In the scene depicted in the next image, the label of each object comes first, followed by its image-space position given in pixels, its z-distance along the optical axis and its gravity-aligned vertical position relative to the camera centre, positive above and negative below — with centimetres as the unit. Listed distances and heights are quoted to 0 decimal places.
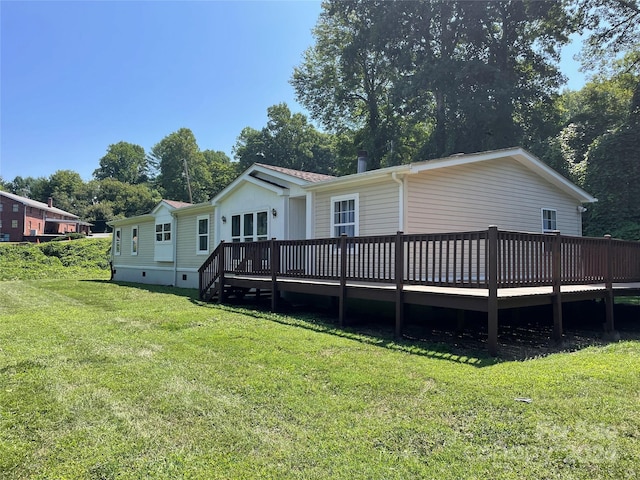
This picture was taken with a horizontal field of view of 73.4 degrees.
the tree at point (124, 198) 6234 +814
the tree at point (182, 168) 5703 +1134
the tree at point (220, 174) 5306 +1002
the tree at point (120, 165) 7844 +1607
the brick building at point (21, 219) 4953 +401
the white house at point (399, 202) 966 +134
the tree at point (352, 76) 2734 +1255
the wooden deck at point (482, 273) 602 -39
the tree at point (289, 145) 4834 +1218
